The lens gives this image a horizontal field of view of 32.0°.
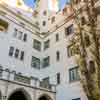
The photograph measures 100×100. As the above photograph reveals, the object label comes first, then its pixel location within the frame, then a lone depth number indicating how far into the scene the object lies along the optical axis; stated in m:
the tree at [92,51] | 12.48
